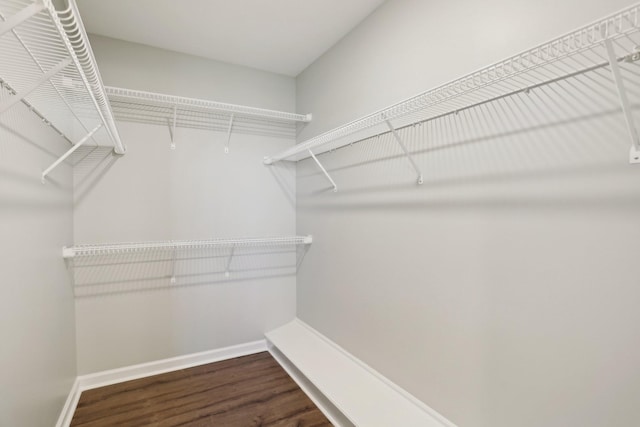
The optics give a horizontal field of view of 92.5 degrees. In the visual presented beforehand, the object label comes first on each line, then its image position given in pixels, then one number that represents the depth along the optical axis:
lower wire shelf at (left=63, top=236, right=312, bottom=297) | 2.09
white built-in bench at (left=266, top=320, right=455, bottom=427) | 1.52
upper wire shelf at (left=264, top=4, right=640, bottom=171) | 0.74
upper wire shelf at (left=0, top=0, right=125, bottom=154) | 0.75
